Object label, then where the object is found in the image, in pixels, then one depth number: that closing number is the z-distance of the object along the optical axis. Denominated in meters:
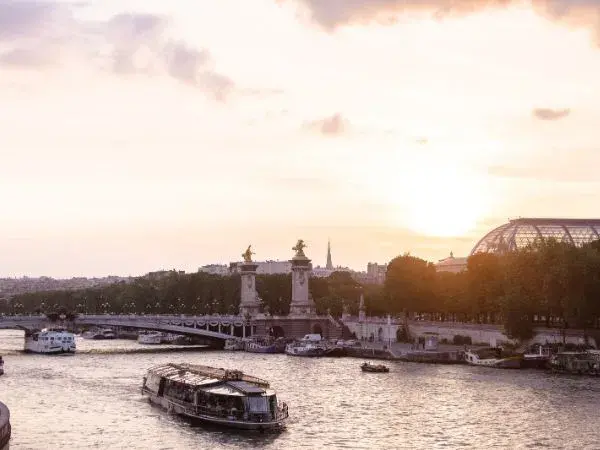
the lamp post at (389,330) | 121.64
